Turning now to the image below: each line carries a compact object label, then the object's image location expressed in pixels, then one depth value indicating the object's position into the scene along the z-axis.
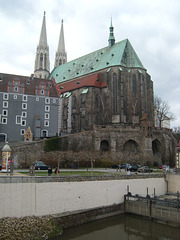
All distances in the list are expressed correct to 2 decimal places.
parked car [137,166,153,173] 35.41
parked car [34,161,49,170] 32.87
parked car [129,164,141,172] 36.75
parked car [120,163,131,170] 39.80
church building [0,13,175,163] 51.47
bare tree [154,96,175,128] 67.62
